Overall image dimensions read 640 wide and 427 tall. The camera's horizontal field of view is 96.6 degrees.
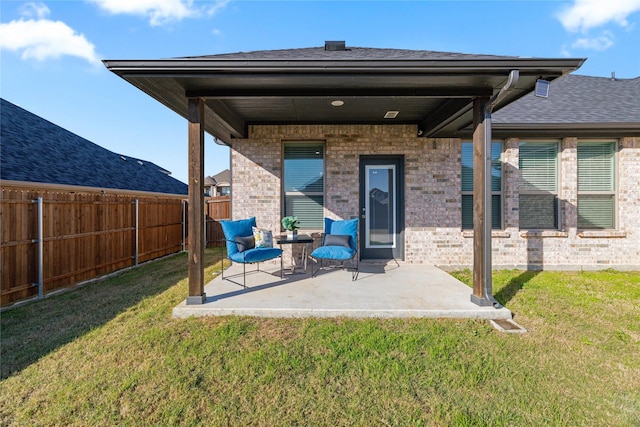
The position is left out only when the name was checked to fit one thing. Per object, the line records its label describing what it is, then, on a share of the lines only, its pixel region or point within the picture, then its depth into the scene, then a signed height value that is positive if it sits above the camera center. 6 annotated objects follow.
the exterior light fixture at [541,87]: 3.34 +1.46
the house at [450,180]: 5.70 +0.68
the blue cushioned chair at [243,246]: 4.30 -0.54
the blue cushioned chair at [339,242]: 4.71 -0.51
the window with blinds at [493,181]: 5.88 +0.65
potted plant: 5.15 -0.24
